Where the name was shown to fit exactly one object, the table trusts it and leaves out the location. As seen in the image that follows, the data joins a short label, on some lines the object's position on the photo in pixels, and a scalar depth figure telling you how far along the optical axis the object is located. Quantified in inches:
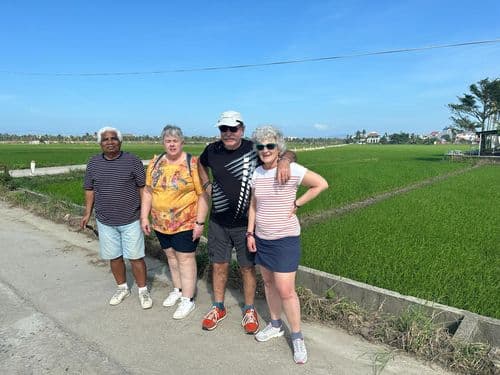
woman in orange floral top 120.6
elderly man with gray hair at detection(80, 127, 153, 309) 127.3
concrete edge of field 106.1
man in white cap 107.3
